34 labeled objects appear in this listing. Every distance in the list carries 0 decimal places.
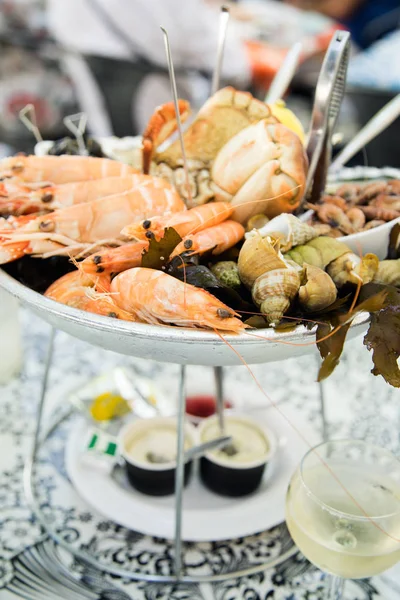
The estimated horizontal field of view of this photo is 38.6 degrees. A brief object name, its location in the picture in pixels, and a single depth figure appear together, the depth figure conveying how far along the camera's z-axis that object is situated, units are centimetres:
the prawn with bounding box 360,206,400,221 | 75
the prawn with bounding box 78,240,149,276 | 62
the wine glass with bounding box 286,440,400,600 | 60
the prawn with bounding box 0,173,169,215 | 73
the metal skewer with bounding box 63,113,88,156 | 90
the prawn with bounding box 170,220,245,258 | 62
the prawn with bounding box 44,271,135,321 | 59
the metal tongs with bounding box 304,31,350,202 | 67
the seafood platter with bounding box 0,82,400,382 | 56
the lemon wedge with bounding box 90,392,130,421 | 103
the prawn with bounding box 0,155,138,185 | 78
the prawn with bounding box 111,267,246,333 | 55
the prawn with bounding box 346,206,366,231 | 74
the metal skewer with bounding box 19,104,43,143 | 86
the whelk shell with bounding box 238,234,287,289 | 59
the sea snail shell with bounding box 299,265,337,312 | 57
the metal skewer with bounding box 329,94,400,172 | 81
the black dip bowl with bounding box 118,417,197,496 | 86
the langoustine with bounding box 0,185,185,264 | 68
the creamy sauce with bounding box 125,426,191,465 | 90
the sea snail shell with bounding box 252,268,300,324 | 56
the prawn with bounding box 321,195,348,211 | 78
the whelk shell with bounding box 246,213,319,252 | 65
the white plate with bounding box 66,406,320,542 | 82
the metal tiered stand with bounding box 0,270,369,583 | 54
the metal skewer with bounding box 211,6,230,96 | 75
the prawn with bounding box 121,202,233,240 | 63
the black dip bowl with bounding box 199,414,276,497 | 87
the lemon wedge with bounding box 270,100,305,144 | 79
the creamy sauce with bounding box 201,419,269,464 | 91
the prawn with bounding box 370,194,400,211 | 78
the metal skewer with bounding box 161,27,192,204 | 60
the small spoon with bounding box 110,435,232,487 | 84
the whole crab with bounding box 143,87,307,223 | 69
